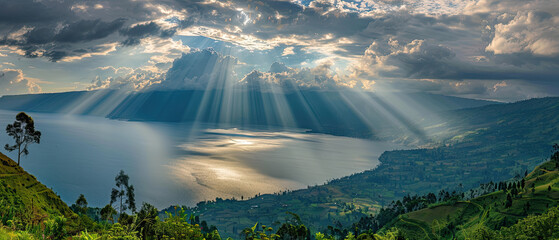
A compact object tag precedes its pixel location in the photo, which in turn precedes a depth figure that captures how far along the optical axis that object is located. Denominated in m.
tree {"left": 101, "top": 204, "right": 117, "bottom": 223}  72.86
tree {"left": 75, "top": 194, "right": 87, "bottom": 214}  87.24
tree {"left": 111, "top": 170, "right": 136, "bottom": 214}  90.62
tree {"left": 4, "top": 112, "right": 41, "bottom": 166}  71.56
